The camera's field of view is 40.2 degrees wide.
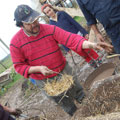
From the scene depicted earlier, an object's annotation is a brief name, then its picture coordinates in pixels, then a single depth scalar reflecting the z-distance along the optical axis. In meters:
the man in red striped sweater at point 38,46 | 2.58
